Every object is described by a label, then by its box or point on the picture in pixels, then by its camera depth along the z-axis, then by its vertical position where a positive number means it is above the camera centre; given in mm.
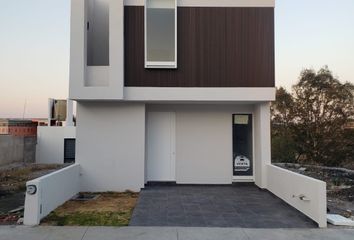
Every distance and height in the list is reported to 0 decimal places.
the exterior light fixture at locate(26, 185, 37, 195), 7023 -1096
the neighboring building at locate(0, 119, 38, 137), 19516 +462
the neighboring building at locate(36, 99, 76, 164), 22609 -506
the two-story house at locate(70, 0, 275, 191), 10492 +1999
